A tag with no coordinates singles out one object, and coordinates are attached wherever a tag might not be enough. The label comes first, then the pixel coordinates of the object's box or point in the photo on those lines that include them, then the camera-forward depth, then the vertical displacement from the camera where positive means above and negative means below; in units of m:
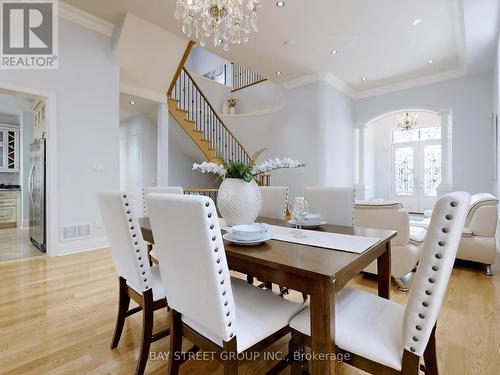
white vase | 1.55 -0.08
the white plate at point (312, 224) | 1.73 -0.24
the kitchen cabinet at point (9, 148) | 5.87 +0.89
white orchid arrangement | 1.53 +0.12
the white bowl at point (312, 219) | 1.73 -0.21
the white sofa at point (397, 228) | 2.41 -0.38
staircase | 5.80 +1.53
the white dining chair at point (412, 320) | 0.81 -0.53
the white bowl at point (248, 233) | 1.30 -0.23
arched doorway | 7.61 +0.77
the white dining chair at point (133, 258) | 1.30 -0.37
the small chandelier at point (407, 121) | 6.58 +1.68
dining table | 0.93 -0.33
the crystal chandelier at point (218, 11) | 2.42 +1.68
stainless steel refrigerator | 3.54 -0.10
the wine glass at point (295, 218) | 1.54 -0.18
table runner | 1.23 -0.27
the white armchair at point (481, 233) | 2.75 -0.50
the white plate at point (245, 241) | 1.28 -0.26
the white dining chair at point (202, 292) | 0.89 -0.39
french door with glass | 7.62 +0.63
